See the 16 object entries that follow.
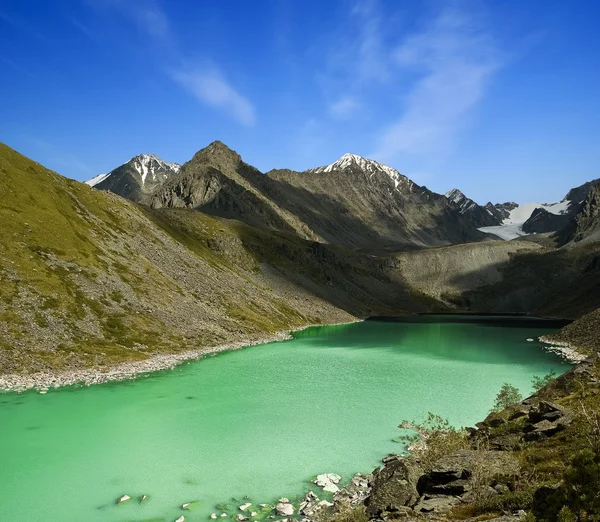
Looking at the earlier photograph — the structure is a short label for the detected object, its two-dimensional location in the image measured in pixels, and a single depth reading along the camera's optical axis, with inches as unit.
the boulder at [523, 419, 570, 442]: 927.0
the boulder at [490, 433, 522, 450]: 943.7
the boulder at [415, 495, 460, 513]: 673.6
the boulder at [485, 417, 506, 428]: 1116.5
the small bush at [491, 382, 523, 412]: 1541.6
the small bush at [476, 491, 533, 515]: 575.2
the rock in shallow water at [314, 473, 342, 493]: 985.5
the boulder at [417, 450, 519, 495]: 728.3
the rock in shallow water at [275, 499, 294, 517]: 865.8
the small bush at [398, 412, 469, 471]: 965.8
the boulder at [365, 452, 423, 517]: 722.2
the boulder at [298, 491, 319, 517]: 866.9
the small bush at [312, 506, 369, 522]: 680.4
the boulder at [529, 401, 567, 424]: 1005.8
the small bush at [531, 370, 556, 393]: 1738.4
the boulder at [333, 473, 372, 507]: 892.6
